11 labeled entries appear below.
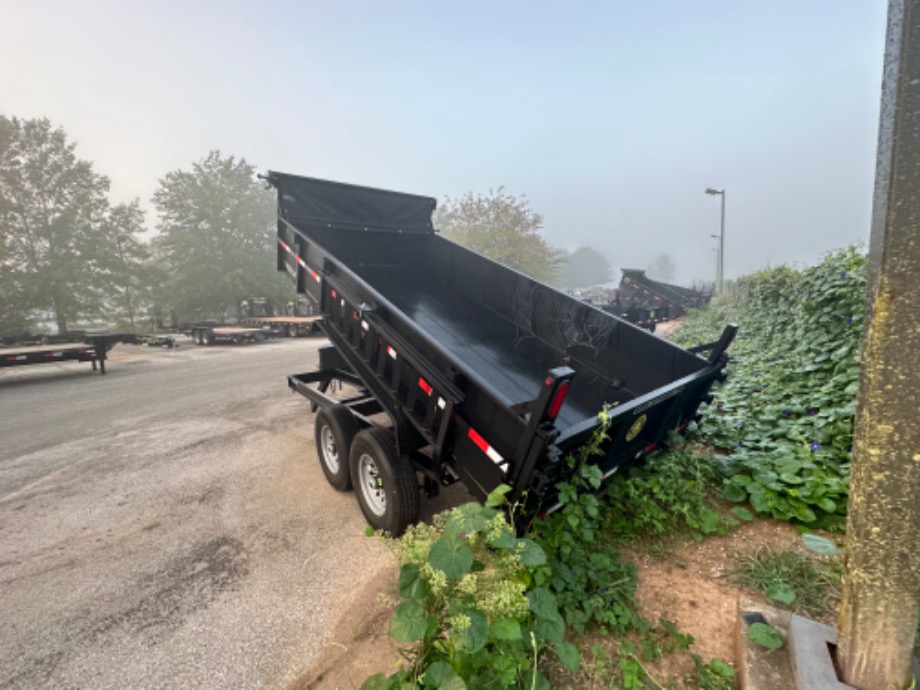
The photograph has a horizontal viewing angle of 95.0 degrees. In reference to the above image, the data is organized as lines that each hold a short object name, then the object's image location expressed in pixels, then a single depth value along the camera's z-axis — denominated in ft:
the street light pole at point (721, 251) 72.27
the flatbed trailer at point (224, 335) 52.26
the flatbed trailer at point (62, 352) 29.30
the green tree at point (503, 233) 92.84
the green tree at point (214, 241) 83.46
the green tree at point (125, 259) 68.08
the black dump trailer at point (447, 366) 8.37
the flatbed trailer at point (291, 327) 60.23
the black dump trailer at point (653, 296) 62.23
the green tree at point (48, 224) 59.98
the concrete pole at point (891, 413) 4.33
